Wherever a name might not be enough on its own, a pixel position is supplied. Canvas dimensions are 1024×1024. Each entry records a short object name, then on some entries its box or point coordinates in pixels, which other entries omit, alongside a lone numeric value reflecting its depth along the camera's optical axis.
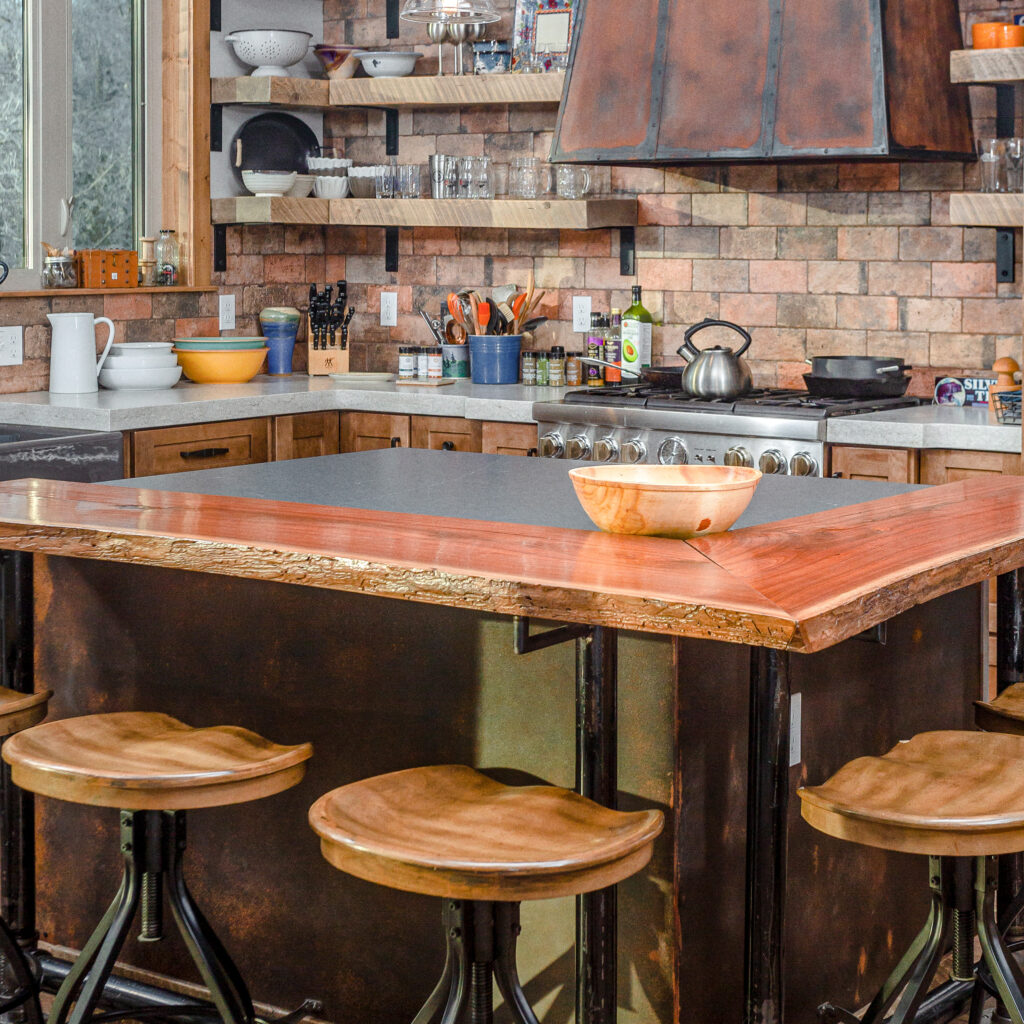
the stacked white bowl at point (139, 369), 5.11
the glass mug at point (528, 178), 5.38
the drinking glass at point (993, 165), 4.33
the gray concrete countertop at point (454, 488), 2.58
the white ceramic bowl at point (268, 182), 5.66
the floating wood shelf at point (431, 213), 5.23
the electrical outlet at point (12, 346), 4.89
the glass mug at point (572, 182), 5.34
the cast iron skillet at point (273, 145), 5.79
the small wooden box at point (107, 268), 5.16
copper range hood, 4.48
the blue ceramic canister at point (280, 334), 5.85
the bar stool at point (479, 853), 1.73
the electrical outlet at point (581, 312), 5.63
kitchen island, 1.93
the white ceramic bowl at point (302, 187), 5.78
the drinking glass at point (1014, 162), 4.31
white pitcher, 4.94
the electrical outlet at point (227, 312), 5.81
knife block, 5.84
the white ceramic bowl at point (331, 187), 5.77
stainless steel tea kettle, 4.72
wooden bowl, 2.08
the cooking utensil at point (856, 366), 4.69
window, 5.02
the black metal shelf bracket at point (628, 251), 5.48
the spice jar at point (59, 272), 5.03
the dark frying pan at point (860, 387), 4.68
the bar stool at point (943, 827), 1.88
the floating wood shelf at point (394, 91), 5.35
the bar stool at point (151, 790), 2.04
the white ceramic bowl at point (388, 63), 5.65
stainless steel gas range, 4.38
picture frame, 5.37
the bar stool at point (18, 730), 2.39
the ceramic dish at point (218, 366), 5.39
